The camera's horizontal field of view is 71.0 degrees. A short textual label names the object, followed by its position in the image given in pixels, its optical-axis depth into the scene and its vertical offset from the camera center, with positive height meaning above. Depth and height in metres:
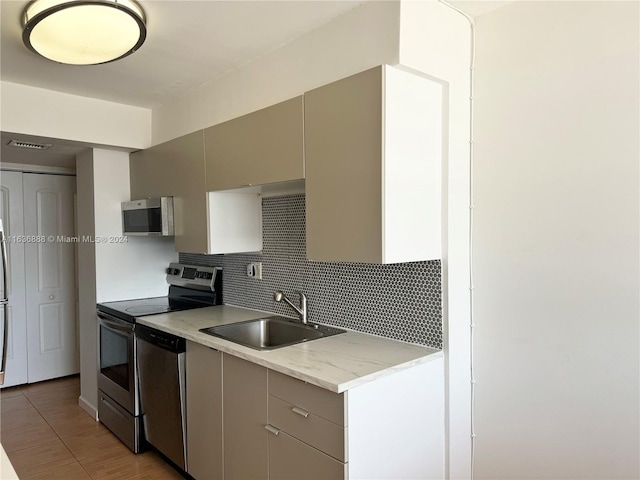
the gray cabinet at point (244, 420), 1.94 -0.86
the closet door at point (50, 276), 4.25 -0.41
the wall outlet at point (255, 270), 2.94 -0.26
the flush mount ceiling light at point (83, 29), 1.71 +0.83
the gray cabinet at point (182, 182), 2.75 +0.34
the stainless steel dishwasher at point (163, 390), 2.46 -0.91
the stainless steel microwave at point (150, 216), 3.04 +0.11
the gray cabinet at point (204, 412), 2.21 -0.93
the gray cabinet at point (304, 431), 1.59 -0.76
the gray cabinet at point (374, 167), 1.72 +0.25
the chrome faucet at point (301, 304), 2.56 -0.42
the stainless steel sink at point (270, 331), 2.46 -0.57
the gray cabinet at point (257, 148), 2.08 +0.43
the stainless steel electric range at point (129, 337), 2.84 -0.70
